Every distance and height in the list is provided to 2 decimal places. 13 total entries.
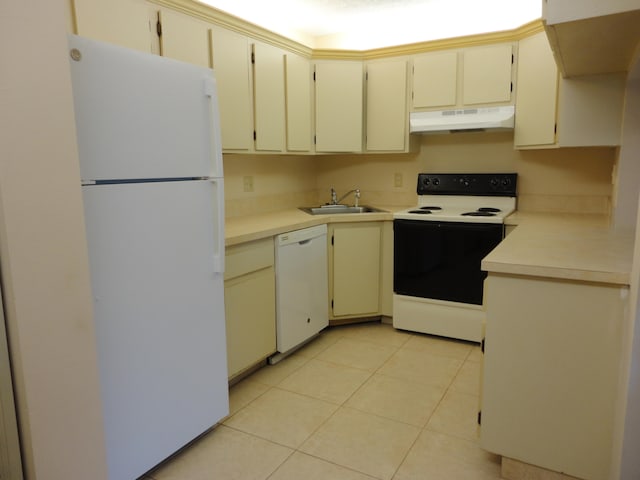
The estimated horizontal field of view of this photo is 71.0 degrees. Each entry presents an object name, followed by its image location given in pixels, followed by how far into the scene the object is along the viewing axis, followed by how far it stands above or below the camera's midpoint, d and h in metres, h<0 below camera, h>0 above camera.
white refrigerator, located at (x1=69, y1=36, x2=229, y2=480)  1.45 -0.24
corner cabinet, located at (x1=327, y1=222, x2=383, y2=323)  3.19 -0.68
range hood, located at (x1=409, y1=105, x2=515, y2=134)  2.97 +0.36
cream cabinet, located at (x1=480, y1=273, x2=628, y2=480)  1.52 -0.71
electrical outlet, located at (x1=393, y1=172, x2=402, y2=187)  3.72 -0.05
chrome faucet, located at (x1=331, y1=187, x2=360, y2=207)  3.65 -0.19
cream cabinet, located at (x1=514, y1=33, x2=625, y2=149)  2.35 +0.37
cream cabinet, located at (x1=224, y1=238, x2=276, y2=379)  2.31 -0.70
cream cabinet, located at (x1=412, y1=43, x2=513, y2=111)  2.98 +0.65
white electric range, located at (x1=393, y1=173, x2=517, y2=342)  2.88 -0.53
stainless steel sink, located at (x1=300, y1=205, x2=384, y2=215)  3.46 -0.27
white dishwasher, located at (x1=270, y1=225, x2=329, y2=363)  2.69 -0.71
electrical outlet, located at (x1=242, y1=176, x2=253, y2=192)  3.19 -0.06
